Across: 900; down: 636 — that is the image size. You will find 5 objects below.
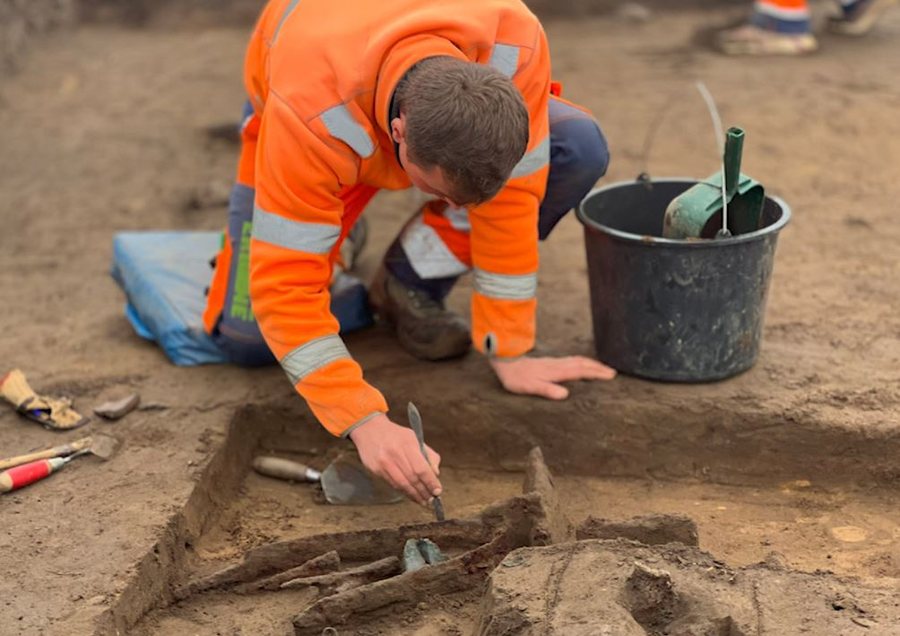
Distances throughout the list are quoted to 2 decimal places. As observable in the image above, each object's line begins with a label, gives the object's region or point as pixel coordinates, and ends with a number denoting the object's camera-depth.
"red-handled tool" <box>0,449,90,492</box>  3.01
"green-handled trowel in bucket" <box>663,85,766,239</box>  3.13
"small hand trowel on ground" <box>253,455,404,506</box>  3.26
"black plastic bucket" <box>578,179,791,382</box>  3.18
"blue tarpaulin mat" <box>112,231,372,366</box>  3.69
